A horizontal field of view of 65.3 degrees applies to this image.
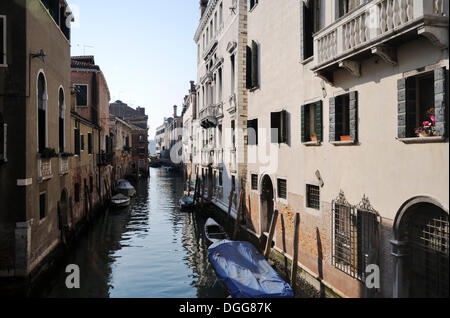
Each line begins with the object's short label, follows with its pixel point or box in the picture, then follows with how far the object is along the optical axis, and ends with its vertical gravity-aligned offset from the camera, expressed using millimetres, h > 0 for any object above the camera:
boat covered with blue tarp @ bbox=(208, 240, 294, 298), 7441 -2773
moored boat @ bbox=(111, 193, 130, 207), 22277 -2872
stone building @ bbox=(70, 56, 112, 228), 15172 +809
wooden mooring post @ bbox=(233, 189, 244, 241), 12812 -2384
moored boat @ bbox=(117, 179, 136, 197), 27673 -2666
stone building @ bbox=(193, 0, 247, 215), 14164 +2847
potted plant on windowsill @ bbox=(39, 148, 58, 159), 9302 +91
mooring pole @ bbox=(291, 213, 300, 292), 8384 -2497
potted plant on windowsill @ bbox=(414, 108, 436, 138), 5211 +384
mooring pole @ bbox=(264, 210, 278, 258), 10044 -2263
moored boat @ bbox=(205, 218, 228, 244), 13606 -3072
